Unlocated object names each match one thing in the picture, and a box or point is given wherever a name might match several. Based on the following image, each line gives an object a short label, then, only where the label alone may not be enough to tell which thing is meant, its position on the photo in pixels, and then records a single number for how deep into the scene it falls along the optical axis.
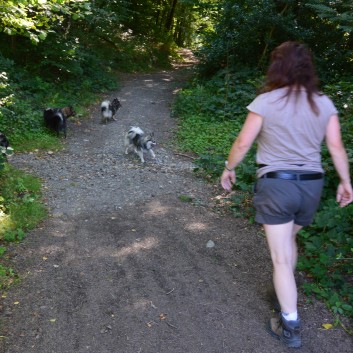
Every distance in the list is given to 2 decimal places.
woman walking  2.64
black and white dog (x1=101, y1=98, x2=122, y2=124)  11.29
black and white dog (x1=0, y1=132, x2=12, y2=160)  7.32
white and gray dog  8.27
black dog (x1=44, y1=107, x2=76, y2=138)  9.67
